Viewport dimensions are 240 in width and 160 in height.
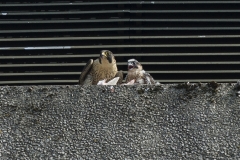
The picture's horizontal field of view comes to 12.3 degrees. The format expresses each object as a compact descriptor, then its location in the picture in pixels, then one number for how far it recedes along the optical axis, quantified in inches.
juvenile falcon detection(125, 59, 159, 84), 543.2
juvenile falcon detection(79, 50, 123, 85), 572.4
